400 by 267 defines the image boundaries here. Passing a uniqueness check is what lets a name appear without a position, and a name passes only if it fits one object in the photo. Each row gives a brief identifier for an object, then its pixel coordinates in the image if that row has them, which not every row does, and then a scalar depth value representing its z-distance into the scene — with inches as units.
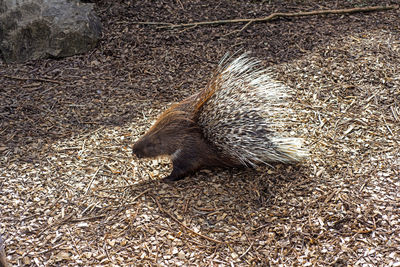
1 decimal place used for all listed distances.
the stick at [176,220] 117.1
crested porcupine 130.3
